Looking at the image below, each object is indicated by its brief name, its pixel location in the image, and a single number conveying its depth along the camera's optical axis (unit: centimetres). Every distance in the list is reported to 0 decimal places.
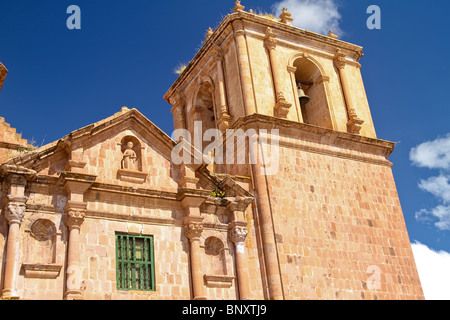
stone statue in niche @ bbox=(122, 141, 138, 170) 1641
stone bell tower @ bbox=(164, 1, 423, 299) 1700
